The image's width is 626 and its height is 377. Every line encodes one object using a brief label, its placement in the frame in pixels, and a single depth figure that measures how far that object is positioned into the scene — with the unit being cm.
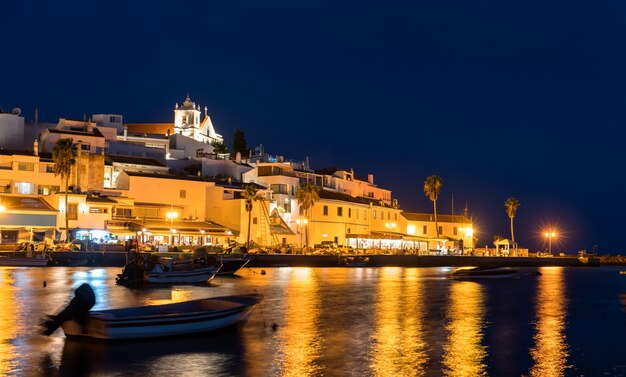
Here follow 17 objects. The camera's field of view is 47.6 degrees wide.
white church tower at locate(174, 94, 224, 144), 13775
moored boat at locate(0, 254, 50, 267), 6353
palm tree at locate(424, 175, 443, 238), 11369
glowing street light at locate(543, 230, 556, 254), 13675
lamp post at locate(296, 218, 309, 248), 9422
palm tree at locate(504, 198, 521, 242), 12588
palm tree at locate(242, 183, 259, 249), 8388
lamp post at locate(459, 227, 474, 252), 11694
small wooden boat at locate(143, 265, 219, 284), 4649
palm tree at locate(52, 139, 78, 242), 7444
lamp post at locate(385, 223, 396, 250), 10675
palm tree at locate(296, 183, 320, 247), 9075
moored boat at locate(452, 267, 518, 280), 6519
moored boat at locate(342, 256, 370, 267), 8431
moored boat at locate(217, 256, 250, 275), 5897
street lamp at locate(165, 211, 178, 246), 8022
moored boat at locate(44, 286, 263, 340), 2133
